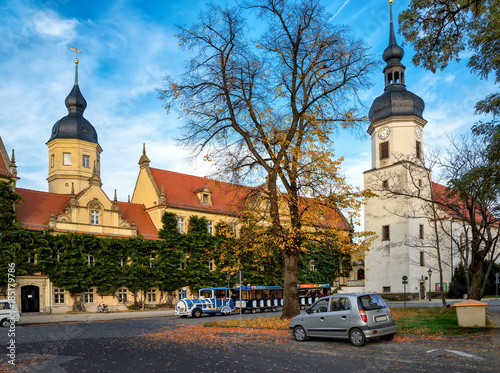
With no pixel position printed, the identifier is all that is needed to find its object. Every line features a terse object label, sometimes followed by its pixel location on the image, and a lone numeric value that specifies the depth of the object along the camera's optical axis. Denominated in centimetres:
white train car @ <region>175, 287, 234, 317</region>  3262
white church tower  5150
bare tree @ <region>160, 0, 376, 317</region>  2084
